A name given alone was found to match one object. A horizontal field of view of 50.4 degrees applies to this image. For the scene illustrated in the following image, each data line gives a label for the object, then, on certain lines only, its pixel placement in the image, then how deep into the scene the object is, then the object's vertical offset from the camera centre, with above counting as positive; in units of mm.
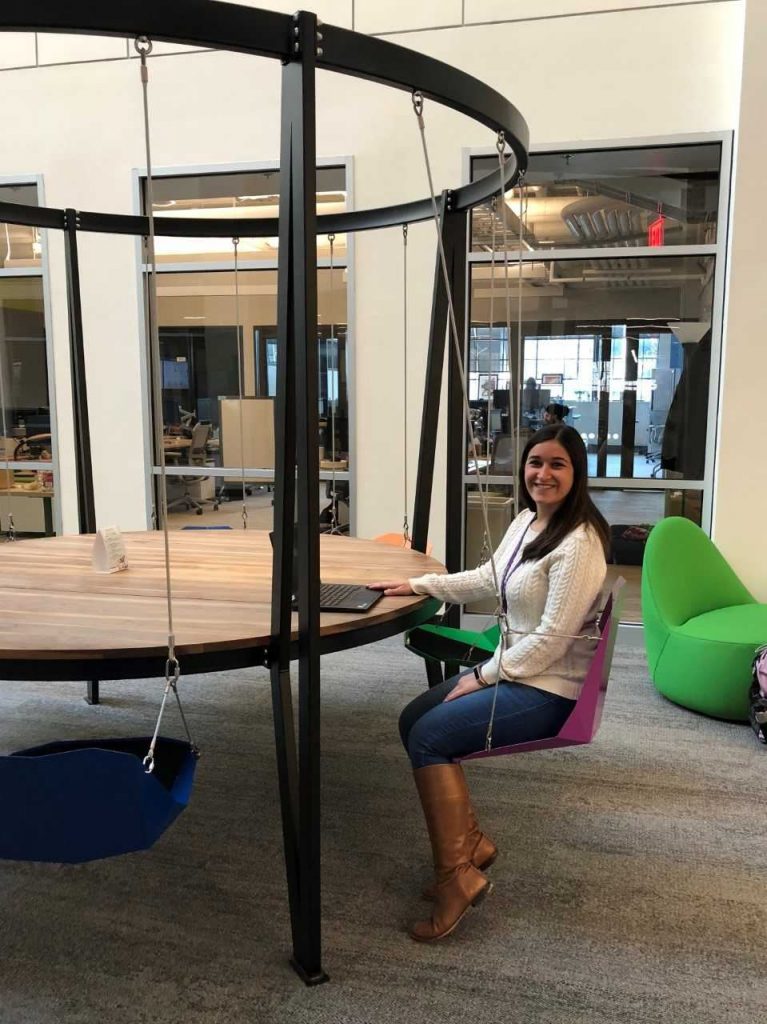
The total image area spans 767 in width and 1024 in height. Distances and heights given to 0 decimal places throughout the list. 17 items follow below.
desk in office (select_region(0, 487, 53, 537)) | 5578 -747
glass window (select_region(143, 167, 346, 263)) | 4844 +1202
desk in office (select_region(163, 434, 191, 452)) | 5234 -278
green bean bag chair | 3490 -1001
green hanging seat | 2873 -871
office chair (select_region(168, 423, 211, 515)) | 5258 -343
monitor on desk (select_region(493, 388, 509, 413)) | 4863 +11
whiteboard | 5160 -207
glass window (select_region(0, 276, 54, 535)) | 5328 -38
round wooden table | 1912 -586
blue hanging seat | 1586 -804
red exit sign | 4422 +915
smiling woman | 2115 -730
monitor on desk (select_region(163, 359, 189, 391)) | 5344 +160
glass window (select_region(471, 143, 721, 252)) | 4344 +1100
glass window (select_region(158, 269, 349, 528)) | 5145 +173
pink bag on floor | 3312 -1217
